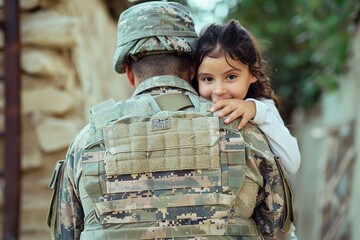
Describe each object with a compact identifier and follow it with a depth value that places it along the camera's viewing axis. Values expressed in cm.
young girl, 282
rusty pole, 479
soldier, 267
